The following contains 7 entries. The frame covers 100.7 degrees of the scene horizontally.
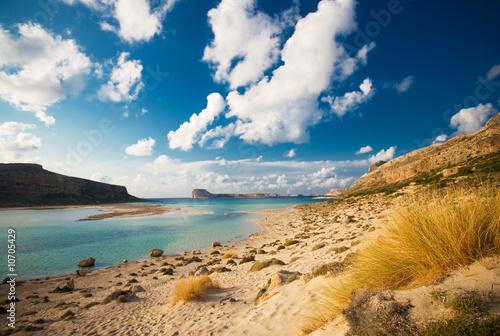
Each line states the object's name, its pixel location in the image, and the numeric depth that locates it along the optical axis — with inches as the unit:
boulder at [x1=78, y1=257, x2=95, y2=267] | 622.8
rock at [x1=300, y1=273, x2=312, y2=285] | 259.9
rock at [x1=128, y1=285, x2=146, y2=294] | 402.6
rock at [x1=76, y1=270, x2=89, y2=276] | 553.3
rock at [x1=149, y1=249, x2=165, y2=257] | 732.0
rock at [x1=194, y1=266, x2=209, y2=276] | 468.3
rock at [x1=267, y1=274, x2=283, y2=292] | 293.2
